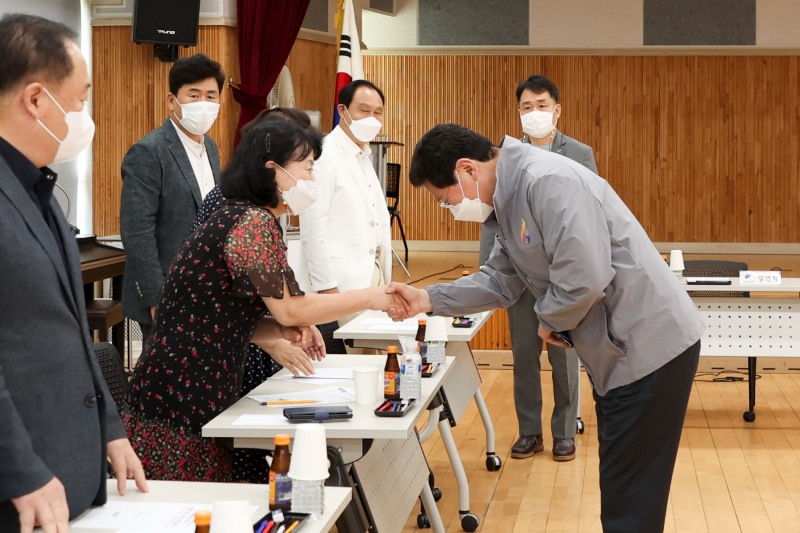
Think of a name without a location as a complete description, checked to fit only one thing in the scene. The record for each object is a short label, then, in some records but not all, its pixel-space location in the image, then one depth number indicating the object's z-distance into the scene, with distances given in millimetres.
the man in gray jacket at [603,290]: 2602
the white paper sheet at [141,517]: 1832
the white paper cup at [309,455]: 1909
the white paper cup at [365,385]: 2869
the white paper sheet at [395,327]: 4102
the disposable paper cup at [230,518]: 1573
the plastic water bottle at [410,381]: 2926
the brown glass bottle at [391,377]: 2916
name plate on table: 5681
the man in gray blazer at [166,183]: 4027
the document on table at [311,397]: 2881
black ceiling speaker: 7750
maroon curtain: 8719
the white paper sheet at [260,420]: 2641
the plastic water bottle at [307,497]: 1899
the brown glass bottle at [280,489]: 1918
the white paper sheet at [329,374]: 3268
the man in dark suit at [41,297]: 1611
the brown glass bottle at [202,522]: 1534
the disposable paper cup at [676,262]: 5836
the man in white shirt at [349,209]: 4566
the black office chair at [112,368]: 3004
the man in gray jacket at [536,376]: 5152
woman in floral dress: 2607
